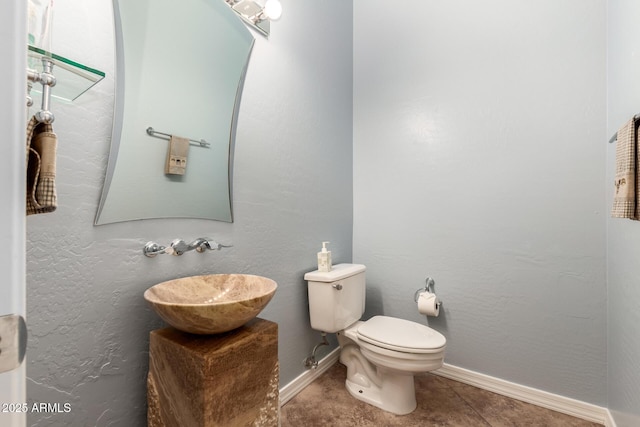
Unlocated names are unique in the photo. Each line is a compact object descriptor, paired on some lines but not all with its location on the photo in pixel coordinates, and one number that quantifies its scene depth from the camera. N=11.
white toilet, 1.50
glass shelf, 0.73
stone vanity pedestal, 0.92
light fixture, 1.44
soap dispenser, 1.83
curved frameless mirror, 1.07
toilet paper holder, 1.97
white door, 0.32
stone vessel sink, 0.92
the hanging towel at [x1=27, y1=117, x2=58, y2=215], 0.47
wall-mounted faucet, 1.13
